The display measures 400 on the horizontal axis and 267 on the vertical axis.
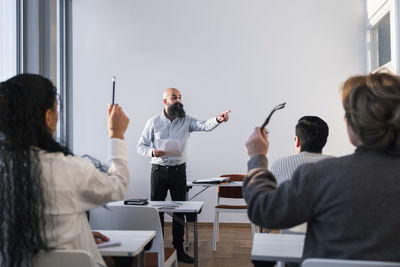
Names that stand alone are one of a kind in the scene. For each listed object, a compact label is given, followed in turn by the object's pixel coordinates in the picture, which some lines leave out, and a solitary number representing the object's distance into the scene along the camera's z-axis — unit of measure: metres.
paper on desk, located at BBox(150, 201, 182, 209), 2.95
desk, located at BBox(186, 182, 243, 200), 4.48
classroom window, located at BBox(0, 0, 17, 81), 3.65
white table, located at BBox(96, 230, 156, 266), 1.61
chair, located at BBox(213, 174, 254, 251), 4.65
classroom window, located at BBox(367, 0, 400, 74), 4.42
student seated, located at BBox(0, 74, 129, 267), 1.34
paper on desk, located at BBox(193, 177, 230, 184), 4.54
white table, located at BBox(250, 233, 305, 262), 1.47
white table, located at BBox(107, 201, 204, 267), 2.82
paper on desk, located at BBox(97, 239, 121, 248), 1.69
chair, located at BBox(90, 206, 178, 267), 2.37
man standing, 4.02
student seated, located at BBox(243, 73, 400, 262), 1.10
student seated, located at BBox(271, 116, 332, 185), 2.26
